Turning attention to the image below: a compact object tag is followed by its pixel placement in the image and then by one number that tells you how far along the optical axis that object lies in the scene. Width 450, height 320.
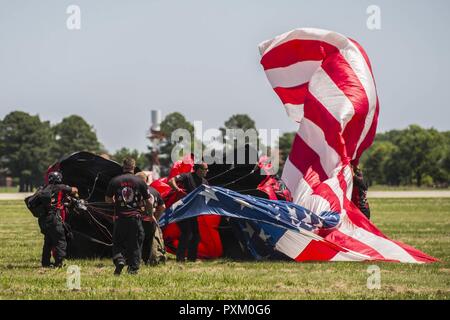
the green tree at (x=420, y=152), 100.19
